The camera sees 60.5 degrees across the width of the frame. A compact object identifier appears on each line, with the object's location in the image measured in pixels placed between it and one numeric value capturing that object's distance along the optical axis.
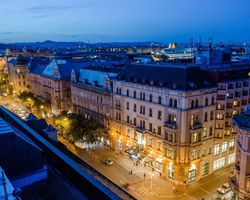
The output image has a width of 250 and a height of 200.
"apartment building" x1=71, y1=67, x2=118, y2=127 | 66.83
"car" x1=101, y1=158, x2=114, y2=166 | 56.53
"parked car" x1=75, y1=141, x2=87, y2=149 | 65.55
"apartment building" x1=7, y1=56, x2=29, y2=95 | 118.99
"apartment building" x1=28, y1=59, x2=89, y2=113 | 86.46
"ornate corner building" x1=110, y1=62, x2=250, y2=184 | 49.18
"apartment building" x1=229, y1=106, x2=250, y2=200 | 32.09
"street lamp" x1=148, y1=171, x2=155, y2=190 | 49.05
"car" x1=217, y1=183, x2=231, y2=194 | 45.29
